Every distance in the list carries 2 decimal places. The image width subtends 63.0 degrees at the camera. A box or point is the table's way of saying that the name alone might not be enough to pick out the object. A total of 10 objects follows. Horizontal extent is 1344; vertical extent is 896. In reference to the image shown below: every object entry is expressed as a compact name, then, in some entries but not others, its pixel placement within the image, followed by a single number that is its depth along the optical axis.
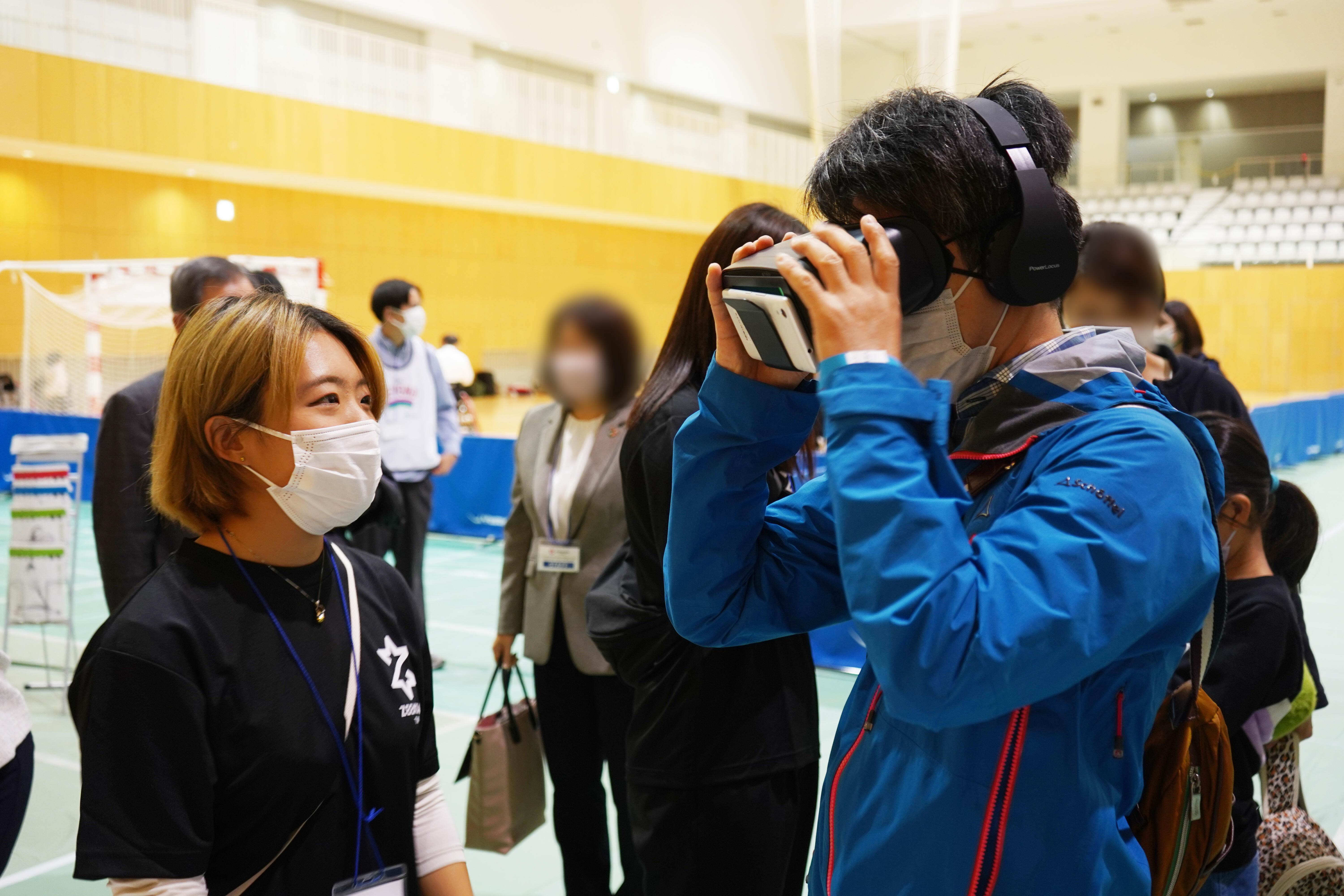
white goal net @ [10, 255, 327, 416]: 11.99
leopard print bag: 2.18
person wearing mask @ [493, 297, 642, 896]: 2.79
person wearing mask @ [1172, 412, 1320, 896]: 2.03
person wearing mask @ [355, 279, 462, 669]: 5.49
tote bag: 2.76
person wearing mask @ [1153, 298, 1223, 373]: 5.05
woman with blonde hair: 1.37
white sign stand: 5.05
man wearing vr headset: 0.91
